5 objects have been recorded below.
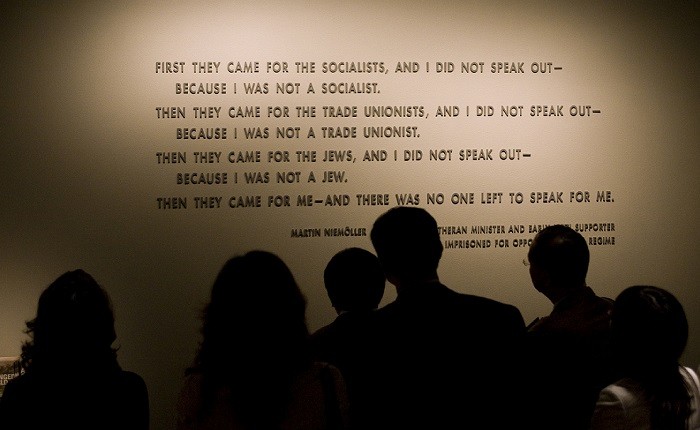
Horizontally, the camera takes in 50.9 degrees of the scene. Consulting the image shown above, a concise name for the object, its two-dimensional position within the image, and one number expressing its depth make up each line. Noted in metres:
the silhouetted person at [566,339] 2.40
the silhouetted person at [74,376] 1.96
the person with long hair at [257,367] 1.81
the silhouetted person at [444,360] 2.01
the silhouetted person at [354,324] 2.09
